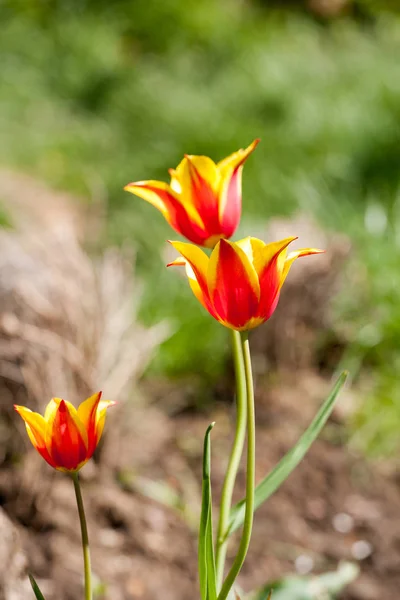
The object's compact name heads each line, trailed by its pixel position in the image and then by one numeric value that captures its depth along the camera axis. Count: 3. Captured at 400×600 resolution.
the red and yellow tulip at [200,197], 1.31
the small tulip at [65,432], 1.25
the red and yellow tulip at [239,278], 1.24
